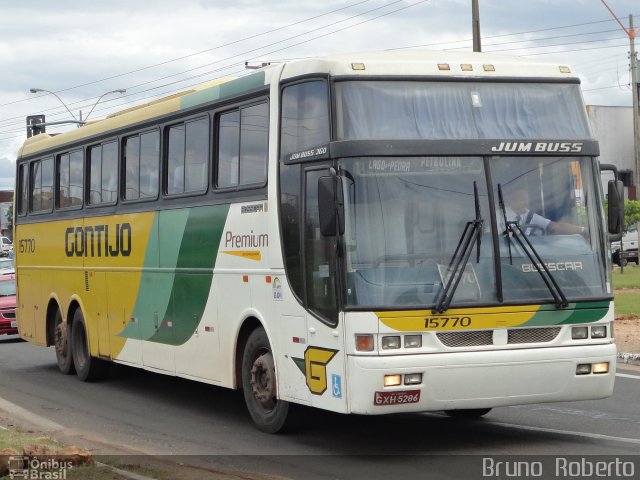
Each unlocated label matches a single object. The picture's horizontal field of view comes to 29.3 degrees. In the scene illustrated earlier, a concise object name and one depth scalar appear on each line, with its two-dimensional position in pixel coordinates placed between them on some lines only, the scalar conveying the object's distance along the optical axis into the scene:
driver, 10.55
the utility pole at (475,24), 29.08
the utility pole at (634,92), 46.03
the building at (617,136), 69.06
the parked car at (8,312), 26.95
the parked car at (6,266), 32.59
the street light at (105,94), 52.06
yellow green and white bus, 10.12
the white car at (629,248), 51.38
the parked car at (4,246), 80.28
